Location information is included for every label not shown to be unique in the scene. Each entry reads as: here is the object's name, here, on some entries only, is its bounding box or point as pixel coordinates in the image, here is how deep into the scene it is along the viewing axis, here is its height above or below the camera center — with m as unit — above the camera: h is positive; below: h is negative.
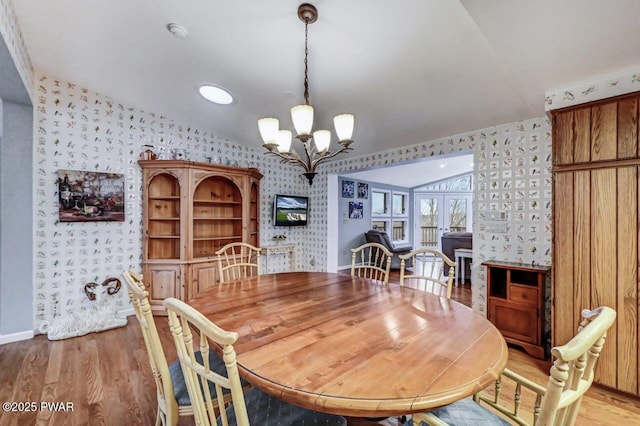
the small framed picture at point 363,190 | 6.88 +0.59
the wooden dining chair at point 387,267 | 2.31 -0.47
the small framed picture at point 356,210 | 6.65 +0.08
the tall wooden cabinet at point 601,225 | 1.93 -0.09
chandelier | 1.90 +0.60
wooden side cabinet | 2.62 -0.90
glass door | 8.89 -0.08
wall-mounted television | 5.00 +0.06
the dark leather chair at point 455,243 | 5.69 -0.63
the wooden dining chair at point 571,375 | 0.62 -0.40
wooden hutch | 3.71 -0.10
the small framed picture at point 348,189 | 6.45 +0.59
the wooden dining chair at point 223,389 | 0.76 -0.56
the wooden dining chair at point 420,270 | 1.90 -1.27
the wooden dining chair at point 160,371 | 1.18 -0.74
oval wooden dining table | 0.84 -0.54
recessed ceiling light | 3.26 +1.44
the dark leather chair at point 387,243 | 6.33 -0.67
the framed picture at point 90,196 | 3.21 +0.21
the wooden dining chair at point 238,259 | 4.02 -0.68
